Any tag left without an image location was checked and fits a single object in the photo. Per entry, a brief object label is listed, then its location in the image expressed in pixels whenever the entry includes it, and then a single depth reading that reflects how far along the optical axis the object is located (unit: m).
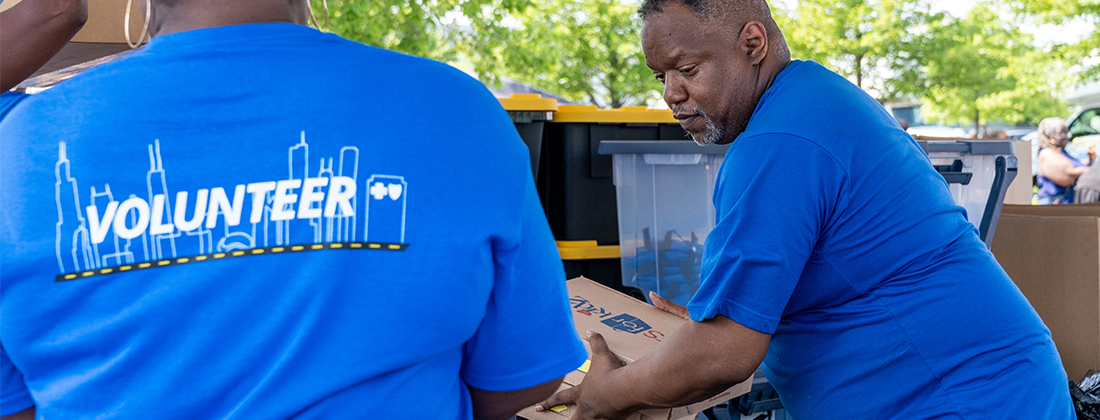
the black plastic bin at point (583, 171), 2.82
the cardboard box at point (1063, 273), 2.69
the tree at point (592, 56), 10.29
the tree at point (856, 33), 12.52
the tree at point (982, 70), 13.14
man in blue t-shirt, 1.37
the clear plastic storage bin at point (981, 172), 2.47
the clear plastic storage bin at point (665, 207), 2.55
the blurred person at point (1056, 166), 7.09
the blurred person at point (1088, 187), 6.12
